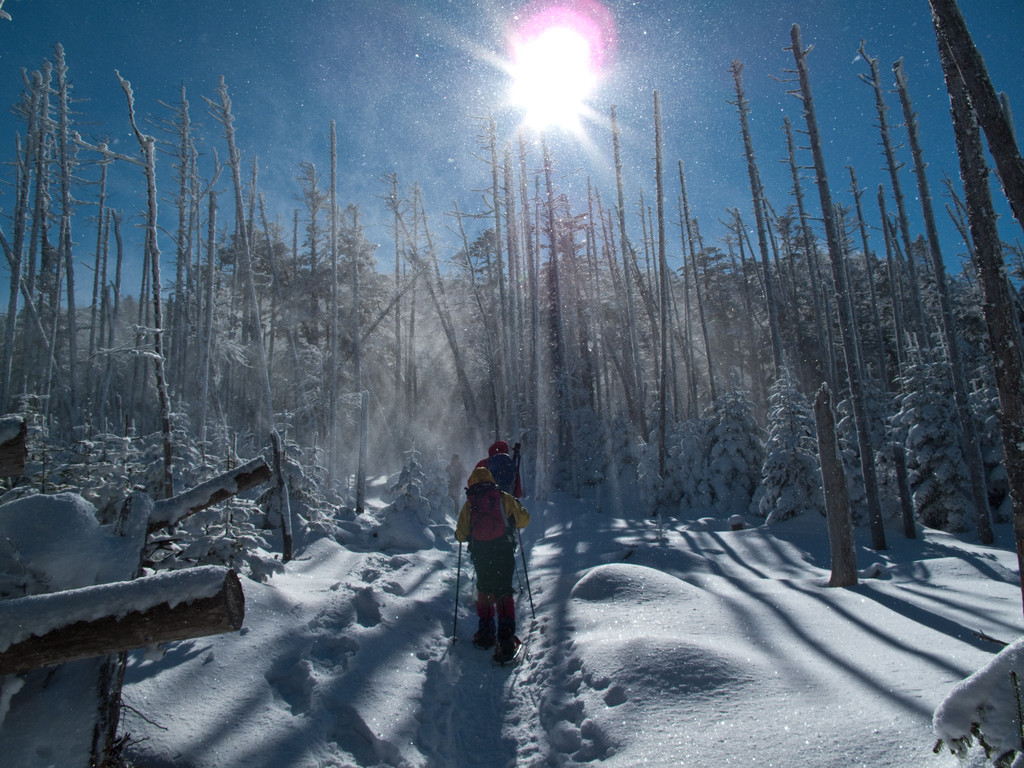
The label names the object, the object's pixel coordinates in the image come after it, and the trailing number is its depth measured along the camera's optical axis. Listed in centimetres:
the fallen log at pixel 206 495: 319
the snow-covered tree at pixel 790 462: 1253
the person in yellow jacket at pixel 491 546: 547
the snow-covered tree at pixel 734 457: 1573
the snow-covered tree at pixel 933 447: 1223
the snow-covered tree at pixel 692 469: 1625
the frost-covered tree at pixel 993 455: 1234
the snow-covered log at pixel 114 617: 205
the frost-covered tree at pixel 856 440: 1275
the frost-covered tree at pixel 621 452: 2089
